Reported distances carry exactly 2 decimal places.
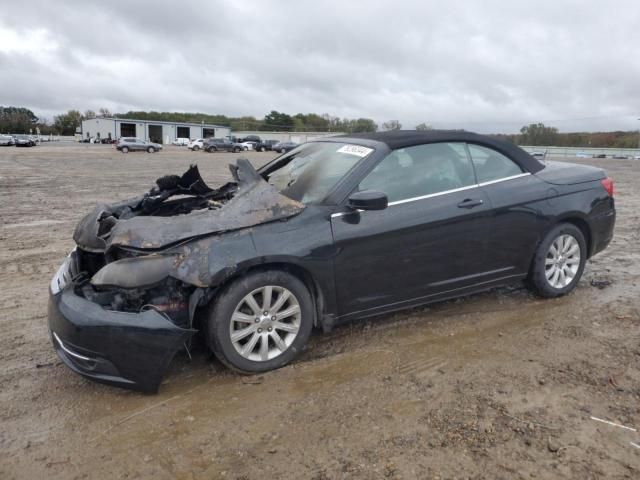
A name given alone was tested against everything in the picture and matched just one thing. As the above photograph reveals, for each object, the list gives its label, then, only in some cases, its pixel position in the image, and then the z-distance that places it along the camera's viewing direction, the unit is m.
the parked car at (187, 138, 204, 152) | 54.97
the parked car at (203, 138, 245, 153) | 50.01
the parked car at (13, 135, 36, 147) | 50.88
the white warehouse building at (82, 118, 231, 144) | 90.81
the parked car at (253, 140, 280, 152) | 57.34
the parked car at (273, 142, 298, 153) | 54.05
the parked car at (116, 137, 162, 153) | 45.25
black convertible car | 3.07
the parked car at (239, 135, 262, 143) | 61.97
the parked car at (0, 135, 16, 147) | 51.66
